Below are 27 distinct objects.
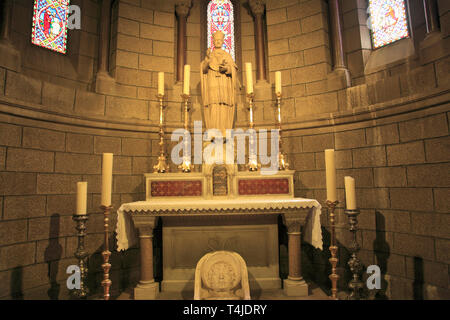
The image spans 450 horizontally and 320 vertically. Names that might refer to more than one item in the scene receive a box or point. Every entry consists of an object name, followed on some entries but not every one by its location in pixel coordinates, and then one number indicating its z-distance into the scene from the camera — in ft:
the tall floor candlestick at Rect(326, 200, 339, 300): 9.18
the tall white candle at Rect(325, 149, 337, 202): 9.58
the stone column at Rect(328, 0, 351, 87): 15.19
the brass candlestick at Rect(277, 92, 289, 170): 13.37
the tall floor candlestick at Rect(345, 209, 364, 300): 10.02
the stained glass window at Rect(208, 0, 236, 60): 18.12
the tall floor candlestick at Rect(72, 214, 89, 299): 9.32
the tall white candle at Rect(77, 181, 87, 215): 9.37
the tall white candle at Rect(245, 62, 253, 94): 14.03
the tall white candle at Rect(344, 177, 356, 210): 9.57
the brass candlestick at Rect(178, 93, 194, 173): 13.39
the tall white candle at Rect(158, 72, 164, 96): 14.19
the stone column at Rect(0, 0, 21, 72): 11.76
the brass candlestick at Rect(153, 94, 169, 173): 13.34
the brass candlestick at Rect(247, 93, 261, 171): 13.53
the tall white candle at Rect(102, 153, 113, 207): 9.51
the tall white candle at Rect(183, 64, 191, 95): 14.16
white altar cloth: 10.86
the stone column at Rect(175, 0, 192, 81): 17.03
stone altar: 12.46
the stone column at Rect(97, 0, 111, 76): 15.47
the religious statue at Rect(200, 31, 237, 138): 14.01
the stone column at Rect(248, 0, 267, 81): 17.26
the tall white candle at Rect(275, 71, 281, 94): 13.89
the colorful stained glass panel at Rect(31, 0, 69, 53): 14.29
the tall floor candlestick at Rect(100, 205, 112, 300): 9.32
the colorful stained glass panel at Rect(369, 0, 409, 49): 14.39
